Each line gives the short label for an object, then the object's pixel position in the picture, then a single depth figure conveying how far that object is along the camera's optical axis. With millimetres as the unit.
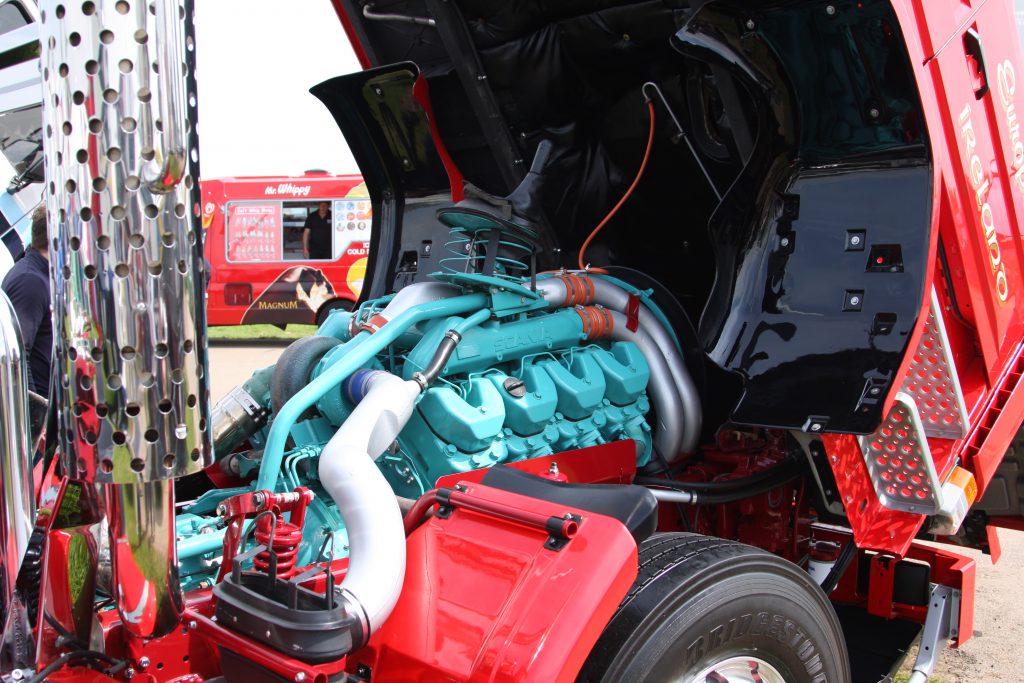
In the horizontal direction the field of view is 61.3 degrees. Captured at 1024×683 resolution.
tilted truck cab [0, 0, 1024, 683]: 1203
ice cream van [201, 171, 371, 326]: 14211
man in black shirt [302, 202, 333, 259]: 14195
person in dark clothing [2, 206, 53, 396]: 3430
